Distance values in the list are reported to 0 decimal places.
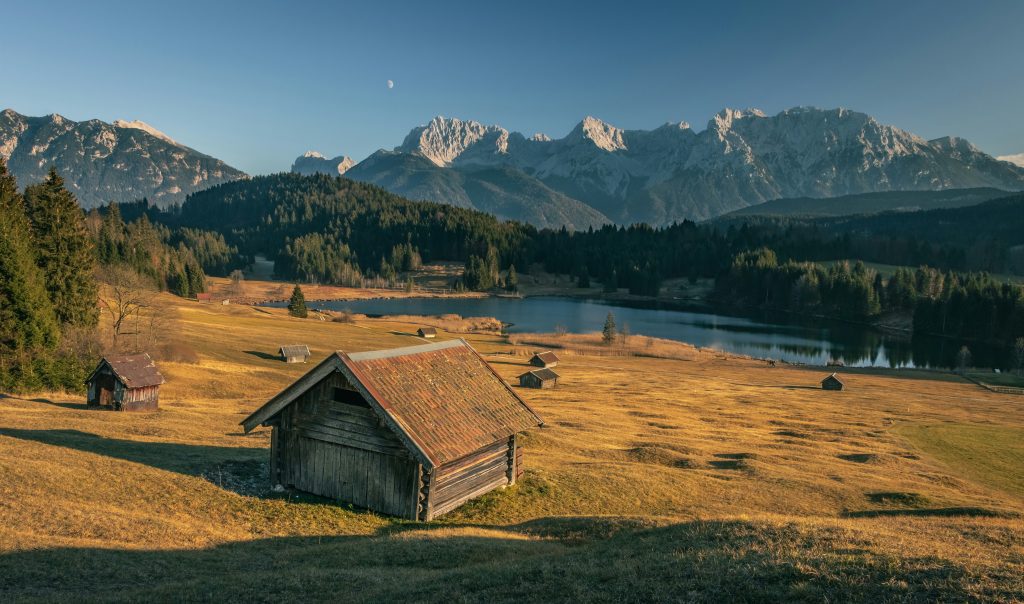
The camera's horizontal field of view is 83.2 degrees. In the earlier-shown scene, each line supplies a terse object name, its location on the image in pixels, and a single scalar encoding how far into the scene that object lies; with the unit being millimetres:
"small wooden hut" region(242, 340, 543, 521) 24812
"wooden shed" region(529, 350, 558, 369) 87250
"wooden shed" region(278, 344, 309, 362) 74375
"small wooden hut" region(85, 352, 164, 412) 46250
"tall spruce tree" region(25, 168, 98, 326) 55969
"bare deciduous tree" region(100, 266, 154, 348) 62719
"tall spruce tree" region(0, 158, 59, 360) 47594
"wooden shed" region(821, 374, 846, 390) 84500
